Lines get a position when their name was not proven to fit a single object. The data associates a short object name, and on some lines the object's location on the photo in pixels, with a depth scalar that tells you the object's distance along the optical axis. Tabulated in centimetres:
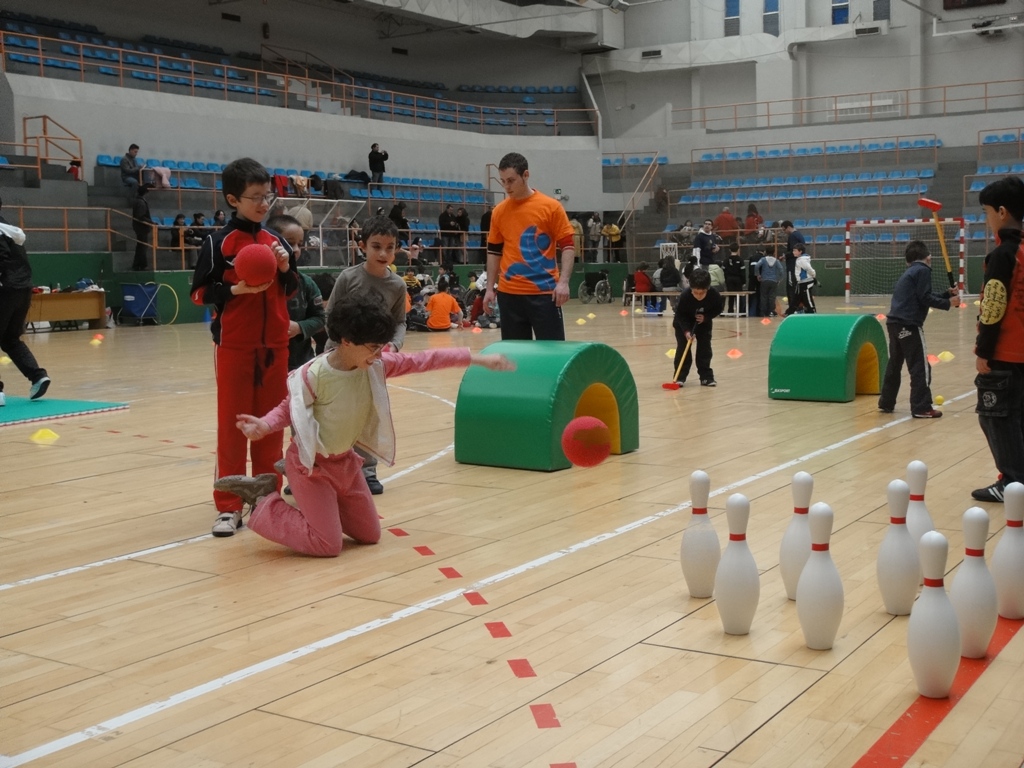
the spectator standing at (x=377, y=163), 2886
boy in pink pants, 527
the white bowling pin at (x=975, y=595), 371
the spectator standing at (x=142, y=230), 2275
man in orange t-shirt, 791
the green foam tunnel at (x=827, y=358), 1041
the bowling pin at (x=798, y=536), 432
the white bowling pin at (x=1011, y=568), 416
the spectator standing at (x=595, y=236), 3344
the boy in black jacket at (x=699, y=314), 1157
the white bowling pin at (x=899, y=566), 421
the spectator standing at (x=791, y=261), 2216
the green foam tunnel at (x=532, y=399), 730
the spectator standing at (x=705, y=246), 2473
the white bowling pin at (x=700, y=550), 448
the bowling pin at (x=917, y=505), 453
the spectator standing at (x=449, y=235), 2845
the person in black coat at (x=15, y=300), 1000
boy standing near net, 891
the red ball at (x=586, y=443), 647
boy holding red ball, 575
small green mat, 972
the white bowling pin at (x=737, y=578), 402
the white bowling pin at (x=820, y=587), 384
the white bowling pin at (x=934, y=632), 340
